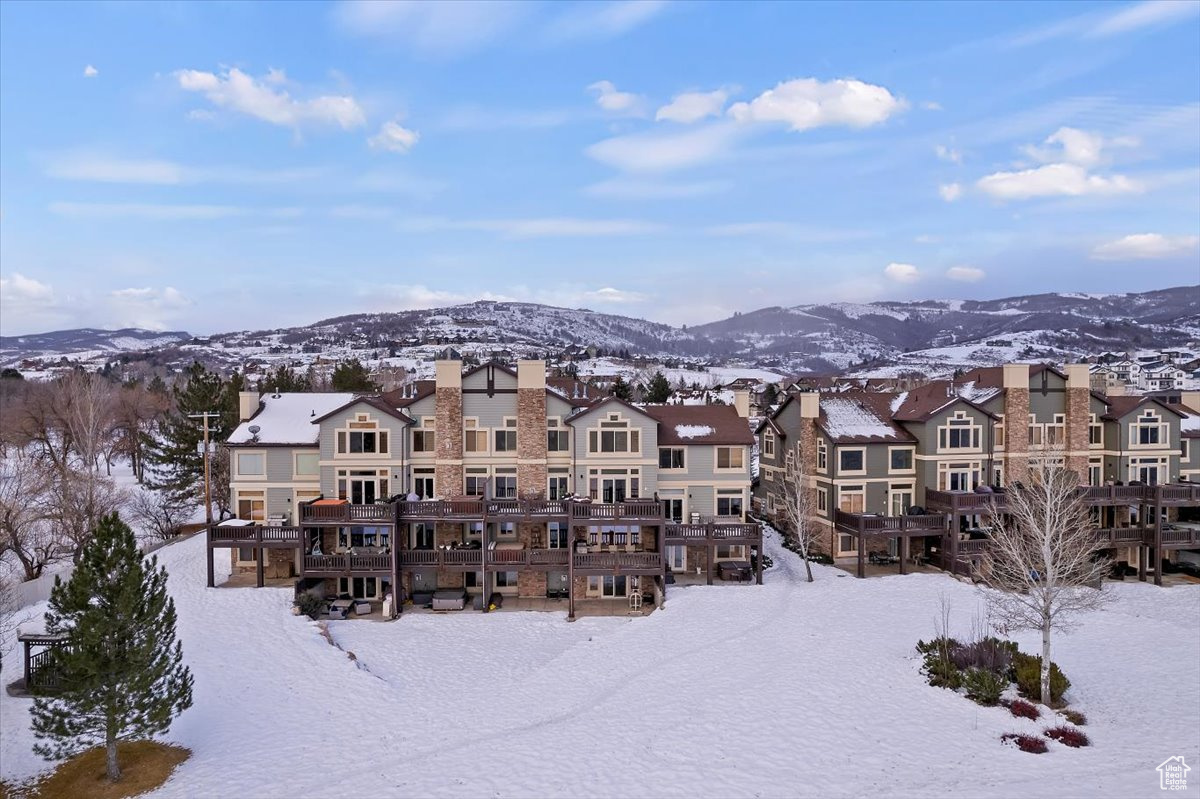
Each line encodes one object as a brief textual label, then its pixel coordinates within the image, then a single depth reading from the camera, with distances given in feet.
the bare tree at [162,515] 140.67
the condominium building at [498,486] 101.24
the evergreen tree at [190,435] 140.26
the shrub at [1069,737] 59.26
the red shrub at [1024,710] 63.98
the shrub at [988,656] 72.38
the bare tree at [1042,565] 68.95
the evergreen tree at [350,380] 207.21
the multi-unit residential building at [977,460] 114.01
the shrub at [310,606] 90.94
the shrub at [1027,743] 57.77
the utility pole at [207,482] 109.60
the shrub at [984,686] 66.51
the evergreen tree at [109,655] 50.49
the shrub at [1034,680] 67.72
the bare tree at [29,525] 108.68
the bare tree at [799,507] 108.99
